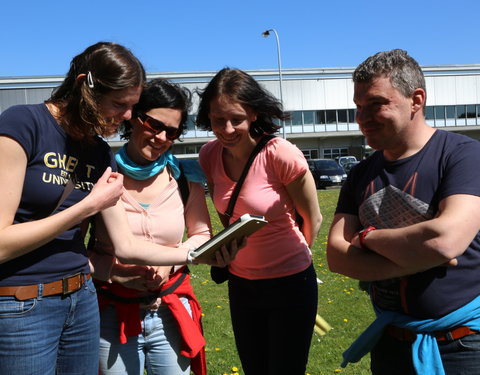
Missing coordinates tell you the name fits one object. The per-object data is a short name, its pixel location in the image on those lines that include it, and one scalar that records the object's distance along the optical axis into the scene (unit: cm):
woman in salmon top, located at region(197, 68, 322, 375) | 283
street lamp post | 2948
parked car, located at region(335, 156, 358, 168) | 3740
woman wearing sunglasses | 254
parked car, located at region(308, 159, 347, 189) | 2680
